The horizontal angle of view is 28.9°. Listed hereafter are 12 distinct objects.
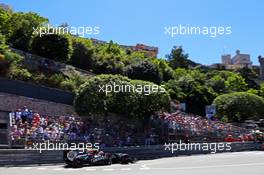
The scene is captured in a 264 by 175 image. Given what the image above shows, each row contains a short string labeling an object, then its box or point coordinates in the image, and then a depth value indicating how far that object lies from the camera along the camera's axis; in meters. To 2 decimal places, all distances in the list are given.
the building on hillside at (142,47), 174.48
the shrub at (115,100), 37.62
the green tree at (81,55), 64.94
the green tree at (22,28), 58.41
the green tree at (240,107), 67.62
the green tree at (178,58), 120.89
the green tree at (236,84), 96.32
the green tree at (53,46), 55.41
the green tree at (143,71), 66.38
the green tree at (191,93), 72.06
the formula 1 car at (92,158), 25.83
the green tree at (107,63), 64.69
